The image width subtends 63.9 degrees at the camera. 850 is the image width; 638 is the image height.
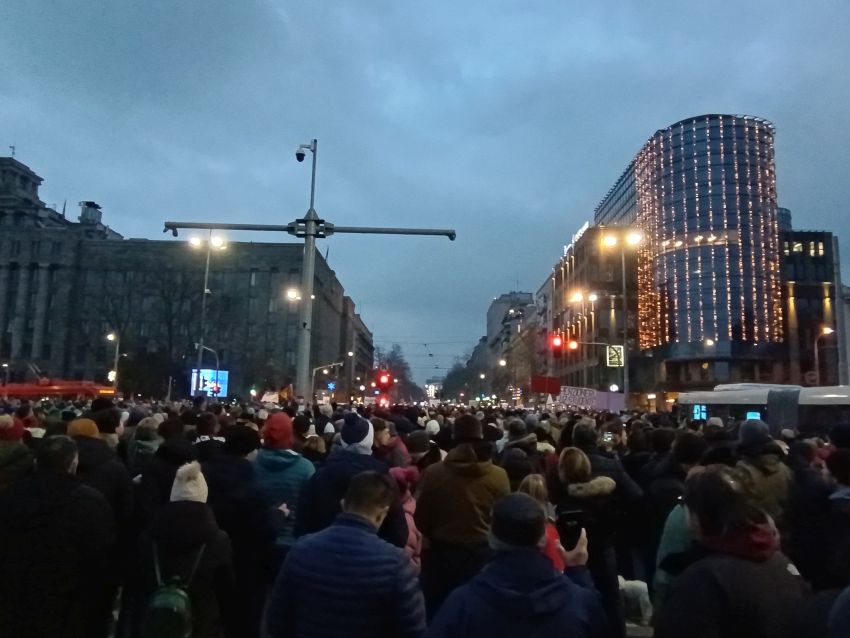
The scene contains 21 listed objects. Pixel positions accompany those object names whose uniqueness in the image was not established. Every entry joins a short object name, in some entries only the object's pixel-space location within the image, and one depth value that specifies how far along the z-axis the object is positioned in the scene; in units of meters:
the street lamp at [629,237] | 29.09
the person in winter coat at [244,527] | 5.21
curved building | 73.44
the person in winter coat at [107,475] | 5.55
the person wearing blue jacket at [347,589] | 3.15
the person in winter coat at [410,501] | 5.23
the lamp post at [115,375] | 54.08
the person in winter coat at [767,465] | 5.91
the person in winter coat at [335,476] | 5.16
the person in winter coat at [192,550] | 4.10
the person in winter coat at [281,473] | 5.96
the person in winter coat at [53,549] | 4.08
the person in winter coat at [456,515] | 5.20
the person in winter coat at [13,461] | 6.04
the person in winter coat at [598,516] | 5.48
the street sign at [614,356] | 34.18
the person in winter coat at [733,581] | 2.47
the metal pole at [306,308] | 17.98
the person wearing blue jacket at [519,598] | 2.58
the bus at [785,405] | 24.03
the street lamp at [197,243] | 25.37
